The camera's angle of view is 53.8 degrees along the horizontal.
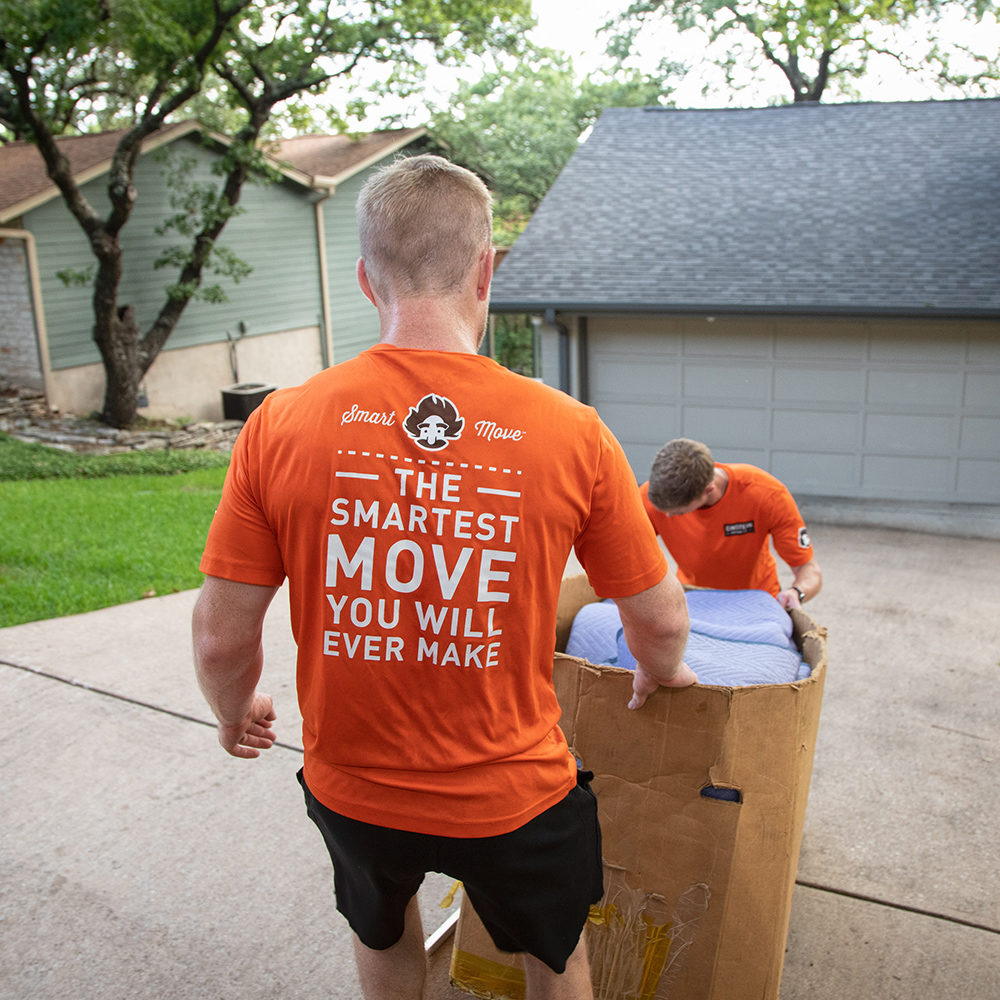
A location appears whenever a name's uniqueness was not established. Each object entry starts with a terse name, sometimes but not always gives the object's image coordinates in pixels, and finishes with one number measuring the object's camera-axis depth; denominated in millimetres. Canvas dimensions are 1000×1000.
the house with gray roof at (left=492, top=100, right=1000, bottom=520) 10094
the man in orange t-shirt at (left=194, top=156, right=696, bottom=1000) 1673
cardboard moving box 2340
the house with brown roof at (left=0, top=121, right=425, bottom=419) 14602
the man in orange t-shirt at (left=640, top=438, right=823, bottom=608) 3834
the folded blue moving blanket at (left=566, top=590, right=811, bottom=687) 2706
